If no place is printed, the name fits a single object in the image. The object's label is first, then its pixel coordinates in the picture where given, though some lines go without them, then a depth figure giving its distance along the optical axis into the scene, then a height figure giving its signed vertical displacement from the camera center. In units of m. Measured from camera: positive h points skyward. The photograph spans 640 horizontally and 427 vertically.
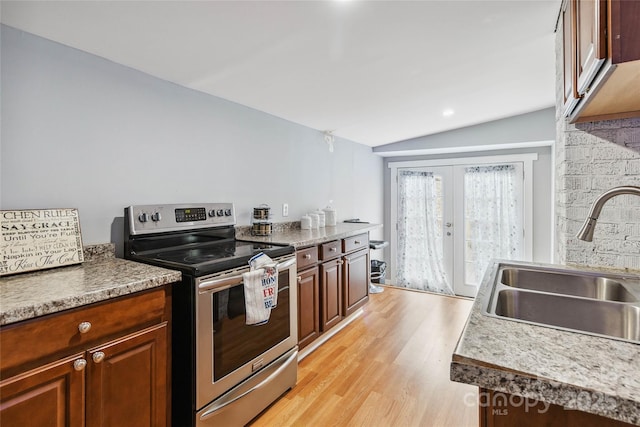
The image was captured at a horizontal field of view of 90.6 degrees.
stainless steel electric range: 1.51 -0.58
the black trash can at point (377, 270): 4.22 -0.78
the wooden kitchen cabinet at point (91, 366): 1.02 -0.57
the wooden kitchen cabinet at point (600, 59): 0.87 +0.49
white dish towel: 1.67 -0.42
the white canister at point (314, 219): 3.23 -0.07
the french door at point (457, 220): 4.29 -0.12
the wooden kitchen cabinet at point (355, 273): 3.04 -0.62
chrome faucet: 1.06 +0.01
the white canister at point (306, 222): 3.14 -0.10
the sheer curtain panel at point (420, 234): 4.81 -0.34
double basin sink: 1.07 -0.34
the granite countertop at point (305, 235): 2.35 -0.20
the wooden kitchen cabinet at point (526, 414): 0.65 -0.44
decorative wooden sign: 1.33 -0.12
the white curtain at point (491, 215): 4.28 -0.05
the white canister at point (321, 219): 3.32 -0.07
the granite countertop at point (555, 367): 0.60 -0.34
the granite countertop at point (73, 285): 1.03 -0.28
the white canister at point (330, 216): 3.53 -0.04
